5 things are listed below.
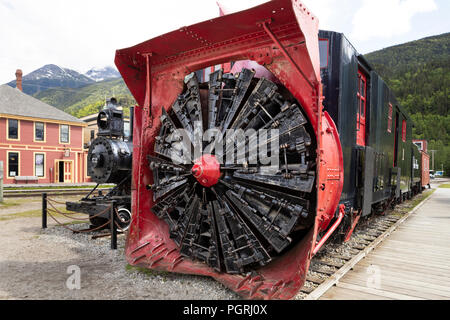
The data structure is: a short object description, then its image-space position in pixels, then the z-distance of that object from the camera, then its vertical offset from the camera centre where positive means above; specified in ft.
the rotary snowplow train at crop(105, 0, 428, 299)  11.09 +0.36
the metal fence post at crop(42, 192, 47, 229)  26.32 -4.42
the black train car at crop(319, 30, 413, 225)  14.58 +2.33
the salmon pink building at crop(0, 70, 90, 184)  79.77 +4.38
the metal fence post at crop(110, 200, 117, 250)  19.61 -4.36
